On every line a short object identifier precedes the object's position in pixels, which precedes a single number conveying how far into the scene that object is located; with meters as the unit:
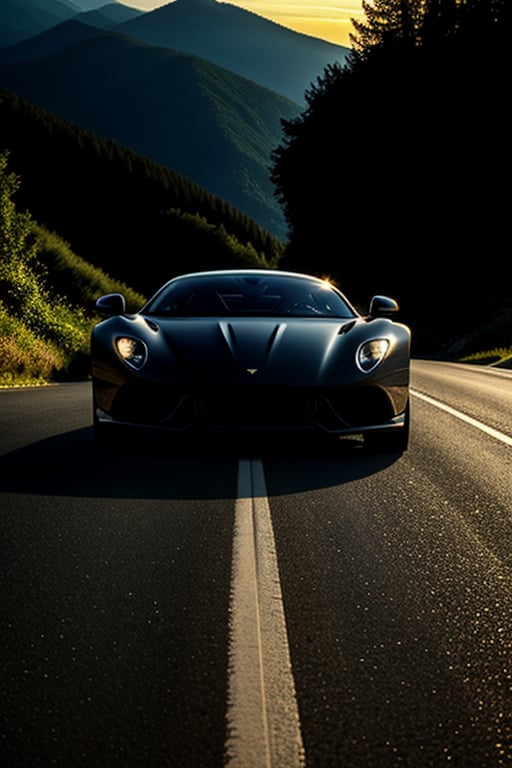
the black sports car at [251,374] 7.03
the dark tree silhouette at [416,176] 44.75
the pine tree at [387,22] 54.06
